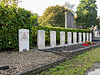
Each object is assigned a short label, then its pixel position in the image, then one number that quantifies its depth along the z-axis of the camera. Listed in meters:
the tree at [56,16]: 29.12
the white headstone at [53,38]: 7.58
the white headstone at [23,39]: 5.45
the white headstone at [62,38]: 8.60
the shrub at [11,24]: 5.32
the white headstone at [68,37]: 9.80
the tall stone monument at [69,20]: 17.02
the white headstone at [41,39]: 6.49
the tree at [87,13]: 29.31
